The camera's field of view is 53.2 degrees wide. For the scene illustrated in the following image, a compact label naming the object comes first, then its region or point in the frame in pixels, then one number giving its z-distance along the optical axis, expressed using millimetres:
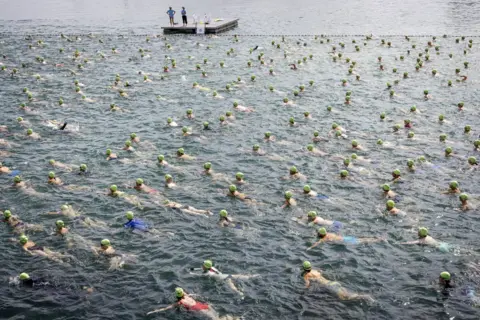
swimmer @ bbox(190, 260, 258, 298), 17288
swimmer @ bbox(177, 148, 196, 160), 26845
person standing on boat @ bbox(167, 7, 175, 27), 63719
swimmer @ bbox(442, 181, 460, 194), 22078
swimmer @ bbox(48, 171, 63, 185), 24219
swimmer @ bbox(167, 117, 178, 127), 31734
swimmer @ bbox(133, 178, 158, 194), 23344
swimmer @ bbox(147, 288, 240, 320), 15679
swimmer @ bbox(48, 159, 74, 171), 25891
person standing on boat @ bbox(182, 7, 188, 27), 64137
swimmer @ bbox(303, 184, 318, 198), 22578
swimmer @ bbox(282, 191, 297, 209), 21859
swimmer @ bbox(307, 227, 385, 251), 19172
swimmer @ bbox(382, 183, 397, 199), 22188
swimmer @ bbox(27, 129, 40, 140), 29875
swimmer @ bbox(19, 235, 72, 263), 18391
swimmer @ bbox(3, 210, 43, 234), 20250
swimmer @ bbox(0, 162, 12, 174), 25344
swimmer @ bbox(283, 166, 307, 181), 24397
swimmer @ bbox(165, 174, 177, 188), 23891
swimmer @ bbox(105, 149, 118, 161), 27028
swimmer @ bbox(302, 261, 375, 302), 16141
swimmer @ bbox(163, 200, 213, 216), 21547
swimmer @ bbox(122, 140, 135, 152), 27969
